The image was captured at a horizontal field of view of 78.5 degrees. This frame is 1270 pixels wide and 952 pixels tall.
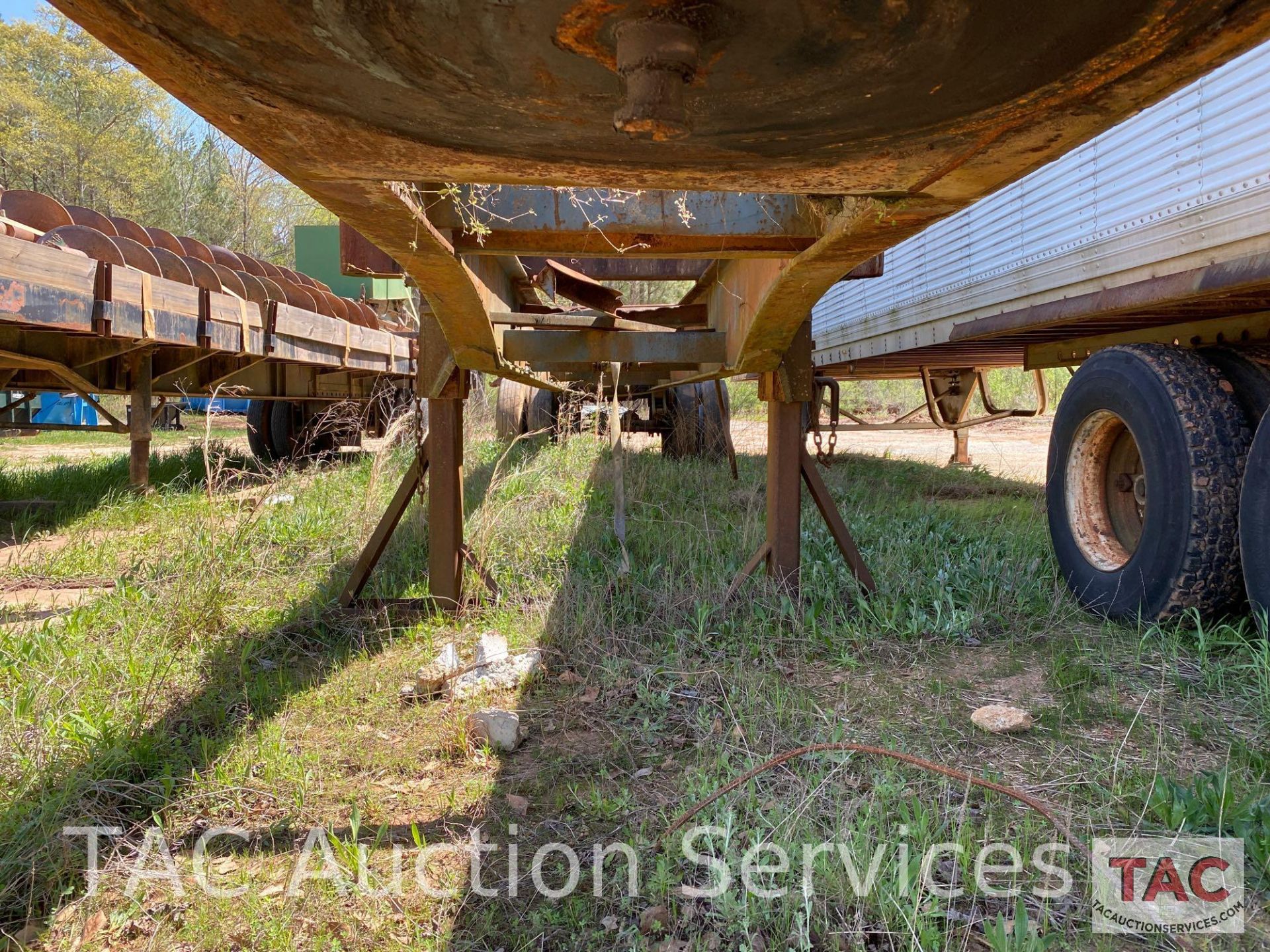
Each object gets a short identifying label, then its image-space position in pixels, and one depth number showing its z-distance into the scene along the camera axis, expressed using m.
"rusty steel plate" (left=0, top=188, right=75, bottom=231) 5.04
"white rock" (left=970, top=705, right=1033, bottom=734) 2.38
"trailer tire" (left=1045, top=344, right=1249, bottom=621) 2.85
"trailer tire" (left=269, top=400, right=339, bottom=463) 9.03
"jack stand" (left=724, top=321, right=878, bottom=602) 3.46
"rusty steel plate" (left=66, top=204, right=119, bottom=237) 5.50
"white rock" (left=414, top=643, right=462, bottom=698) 2.79
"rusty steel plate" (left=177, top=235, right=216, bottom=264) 7.04
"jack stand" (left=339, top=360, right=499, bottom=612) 3.44
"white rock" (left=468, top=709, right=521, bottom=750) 2.43
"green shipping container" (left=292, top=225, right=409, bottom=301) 19.11
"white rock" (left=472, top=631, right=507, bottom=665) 2.97
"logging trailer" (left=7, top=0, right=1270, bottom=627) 0.96
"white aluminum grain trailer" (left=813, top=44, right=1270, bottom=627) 2.65
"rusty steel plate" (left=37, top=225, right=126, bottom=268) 4.43
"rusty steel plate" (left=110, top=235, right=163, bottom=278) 4.76
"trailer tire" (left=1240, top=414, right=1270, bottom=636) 2.54
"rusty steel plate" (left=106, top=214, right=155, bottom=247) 6.15
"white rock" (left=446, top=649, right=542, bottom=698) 2.80
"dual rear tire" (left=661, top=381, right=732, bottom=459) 7.86
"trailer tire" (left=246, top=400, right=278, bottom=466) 9.17
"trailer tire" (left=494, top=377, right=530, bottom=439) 8.37
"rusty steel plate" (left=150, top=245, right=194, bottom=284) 5.41
